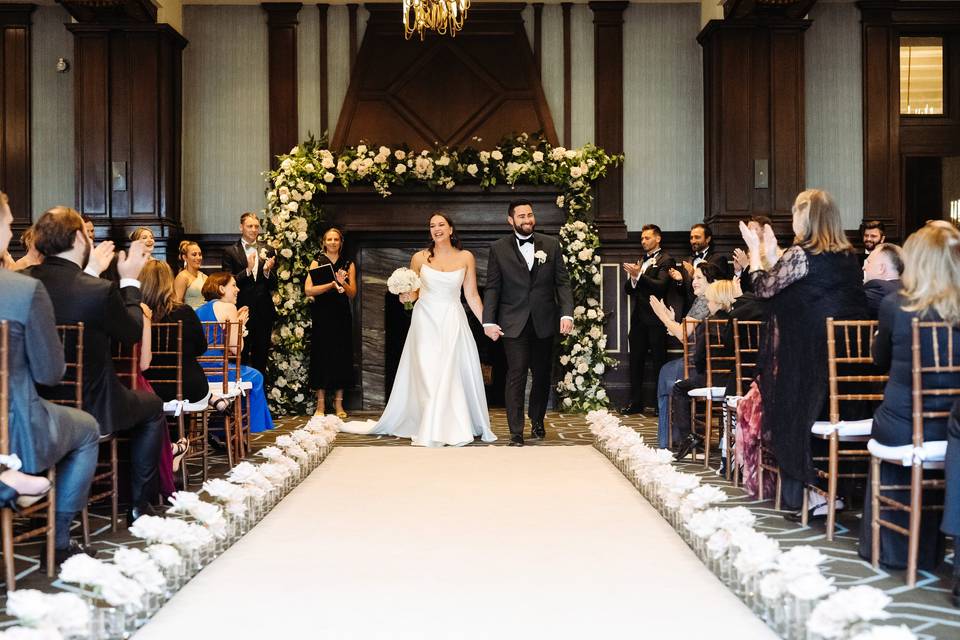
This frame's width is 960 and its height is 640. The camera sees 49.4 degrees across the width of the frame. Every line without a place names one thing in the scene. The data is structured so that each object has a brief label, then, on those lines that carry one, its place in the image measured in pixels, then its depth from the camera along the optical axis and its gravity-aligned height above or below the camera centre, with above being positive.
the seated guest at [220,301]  7.71 +0.16
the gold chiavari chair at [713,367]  6.94 -0.34
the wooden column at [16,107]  10.77 +2.25
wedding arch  10.34 +1.17
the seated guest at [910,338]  4.10 -0.08
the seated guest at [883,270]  5.34 +0.23
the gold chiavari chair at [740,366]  6.34 -0.31
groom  8.32 +0.19
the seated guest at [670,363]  7.66 -0.34
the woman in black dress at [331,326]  9.99 -0.05
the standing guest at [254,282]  9.92 +0.38
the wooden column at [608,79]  11.23 +2.57
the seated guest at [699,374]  7.11 -0.40
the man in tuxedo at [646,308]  10.34 +0.10
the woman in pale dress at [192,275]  8.85 +0.40
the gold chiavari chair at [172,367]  6.05 -0.26
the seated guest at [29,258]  5.72 +0.37
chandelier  7.03 +2.11
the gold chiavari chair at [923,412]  4.04 -0.38
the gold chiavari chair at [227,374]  6.83 -0.36
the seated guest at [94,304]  4.66 +0.09
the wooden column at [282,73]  11.15 +2.66
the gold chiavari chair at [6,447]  3.81 -0.45
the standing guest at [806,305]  5.12 +0.06
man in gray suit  3.90 -0.16
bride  8.45 -0.37
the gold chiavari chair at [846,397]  4.84 -0.38
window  11.21 +2.58
